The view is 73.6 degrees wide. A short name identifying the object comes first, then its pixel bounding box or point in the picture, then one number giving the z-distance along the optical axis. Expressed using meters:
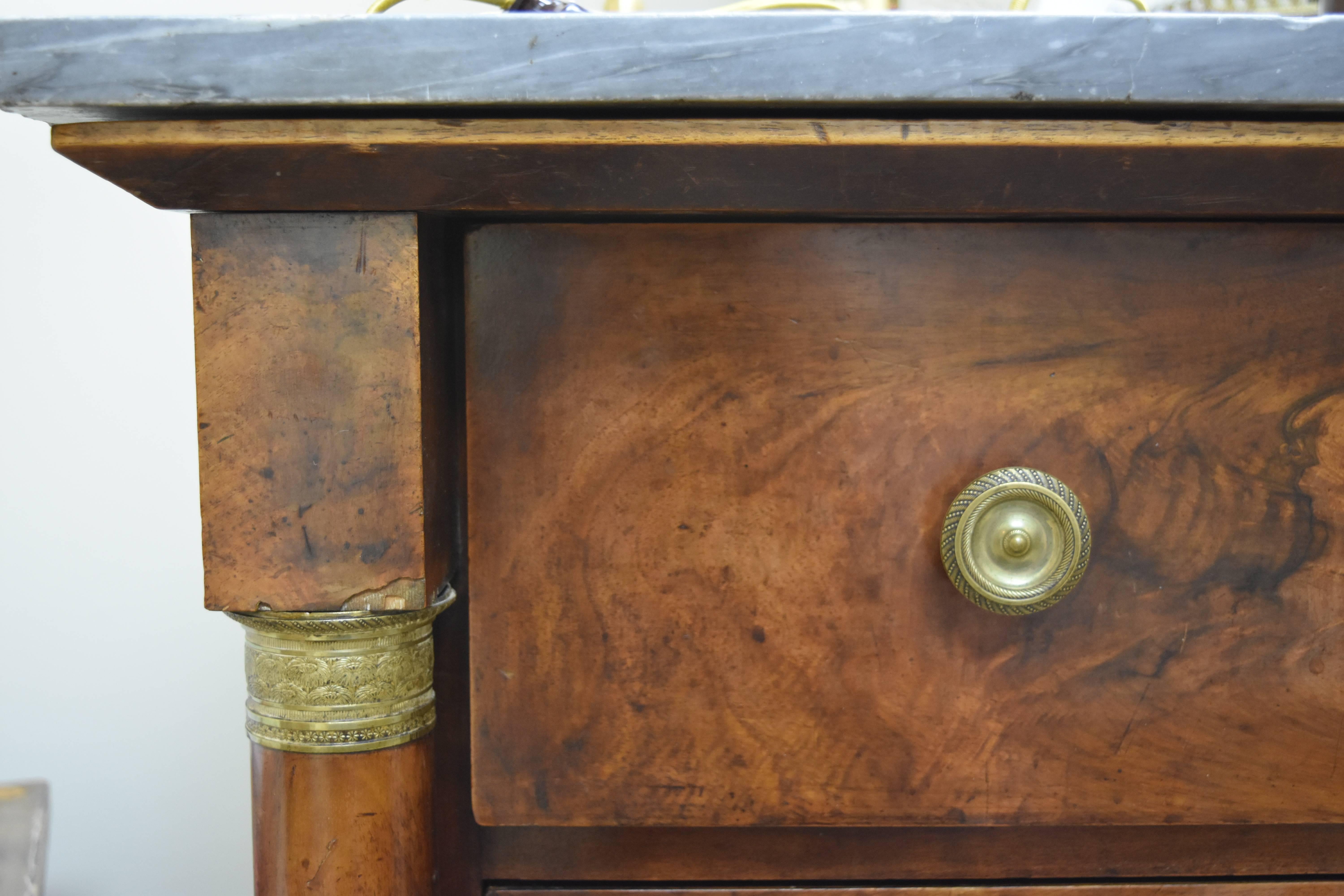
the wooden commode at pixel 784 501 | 0.31
